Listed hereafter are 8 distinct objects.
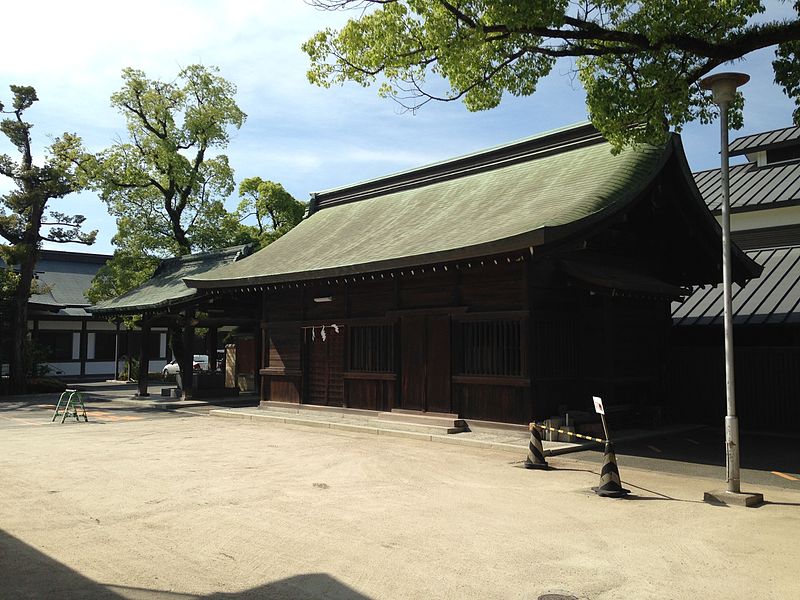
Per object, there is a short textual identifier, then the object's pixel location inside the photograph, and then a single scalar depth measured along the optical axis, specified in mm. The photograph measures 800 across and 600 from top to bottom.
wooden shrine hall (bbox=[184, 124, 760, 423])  12539
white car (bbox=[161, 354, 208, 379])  32969
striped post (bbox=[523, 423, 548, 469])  9688
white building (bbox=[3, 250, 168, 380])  33650
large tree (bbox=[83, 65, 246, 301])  25047
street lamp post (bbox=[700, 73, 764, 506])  7859
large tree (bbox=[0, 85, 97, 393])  25188
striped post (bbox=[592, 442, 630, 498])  7863
